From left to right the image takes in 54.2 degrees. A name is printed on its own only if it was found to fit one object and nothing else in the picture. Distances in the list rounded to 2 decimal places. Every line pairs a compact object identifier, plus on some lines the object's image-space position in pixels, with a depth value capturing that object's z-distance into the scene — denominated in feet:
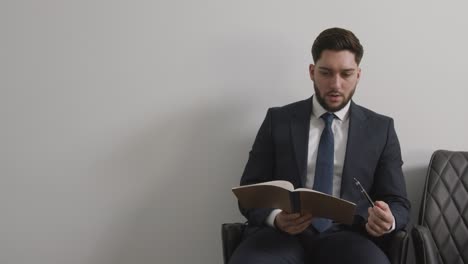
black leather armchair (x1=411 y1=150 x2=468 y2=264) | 6.09
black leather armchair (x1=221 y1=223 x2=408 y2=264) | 5.16
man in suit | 5.31
